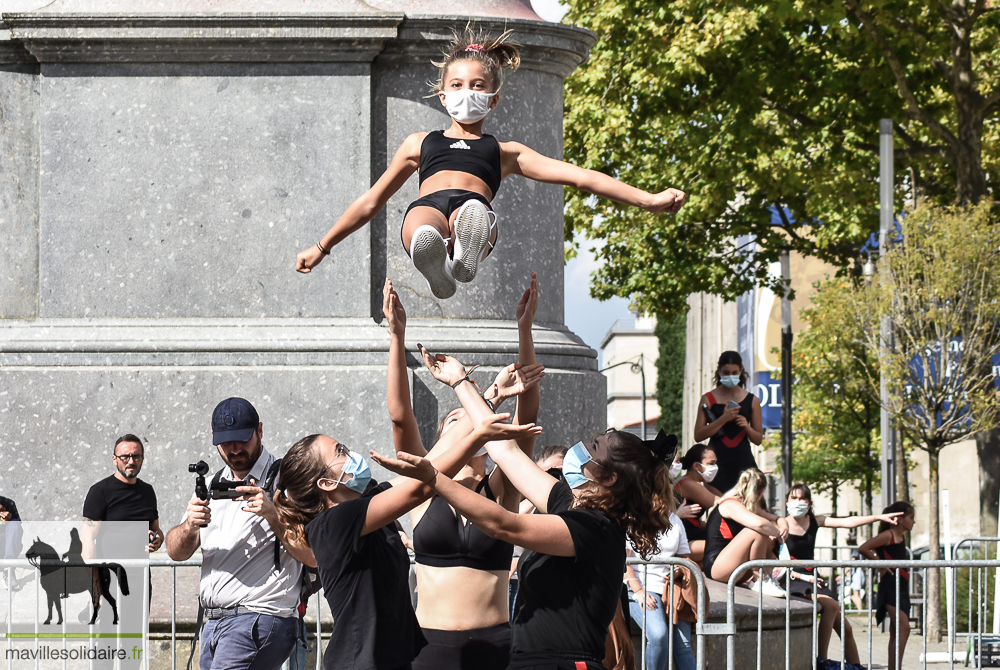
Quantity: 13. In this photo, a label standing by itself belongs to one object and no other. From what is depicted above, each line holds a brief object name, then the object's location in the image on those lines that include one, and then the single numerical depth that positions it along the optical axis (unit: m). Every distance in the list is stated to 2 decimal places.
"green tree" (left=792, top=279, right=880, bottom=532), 45.76
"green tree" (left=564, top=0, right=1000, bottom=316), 36.11
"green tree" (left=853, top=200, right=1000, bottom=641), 33.07
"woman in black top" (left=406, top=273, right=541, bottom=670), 9.68
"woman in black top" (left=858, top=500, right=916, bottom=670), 19.68
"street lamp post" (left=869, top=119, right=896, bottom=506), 34.51
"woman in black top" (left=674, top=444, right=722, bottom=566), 18.04
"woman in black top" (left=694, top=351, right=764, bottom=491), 19.08
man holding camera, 10.59
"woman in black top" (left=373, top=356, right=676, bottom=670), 8.64
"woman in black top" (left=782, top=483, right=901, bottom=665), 18.61
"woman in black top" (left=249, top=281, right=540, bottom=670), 8.73
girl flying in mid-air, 10.09
